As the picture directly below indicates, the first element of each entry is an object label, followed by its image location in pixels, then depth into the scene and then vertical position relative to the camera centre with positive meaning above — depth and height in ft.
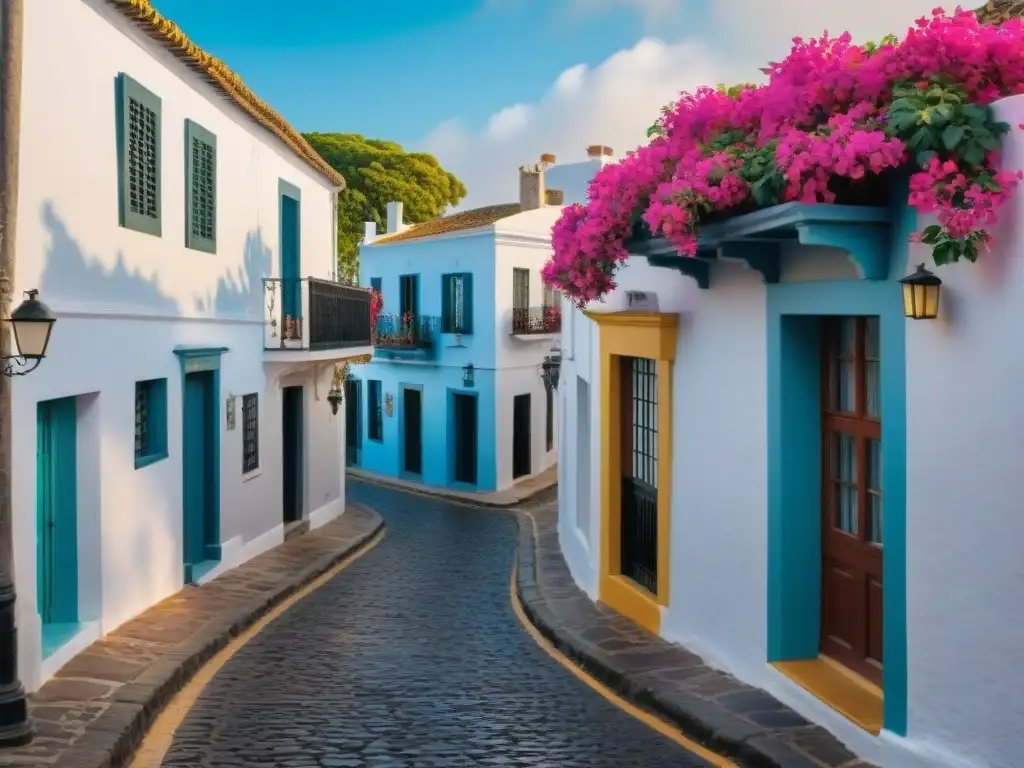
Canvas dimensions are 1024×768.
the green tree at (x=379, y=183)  149.38 +22.34
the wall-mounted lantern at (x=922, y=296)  18.89 +0.96
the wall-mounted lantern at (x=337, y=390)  66.59 -1.62
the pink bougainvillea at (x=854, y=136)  18.12 +3.86
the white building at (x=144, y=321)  29.81 +1.41
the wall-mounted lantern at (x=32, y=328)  23.34 +0.67
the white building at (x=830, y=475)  18.24 -2.38
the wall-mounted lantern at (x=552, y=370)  85.97 -0.77
